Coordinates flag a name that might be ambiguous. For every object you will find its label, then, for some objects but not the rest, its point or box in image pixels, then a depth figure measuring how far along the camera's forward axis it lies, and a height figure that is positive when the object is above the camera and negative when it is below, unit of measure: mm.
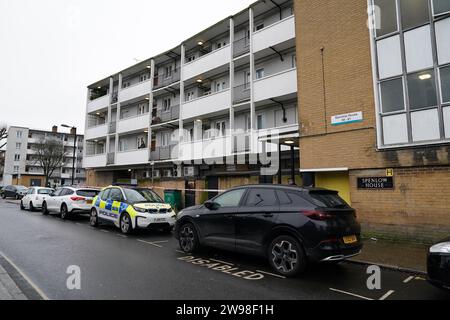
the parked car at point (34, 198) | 17875 -450
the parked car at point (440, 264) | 4043 -1077
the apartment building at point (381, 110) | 8531 +2530
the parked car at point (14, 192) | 32562 -143
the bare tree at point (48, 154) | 51062 +6271
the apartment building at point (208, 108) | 15734 +5302
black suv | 5309 -722
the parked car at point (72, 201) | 13734 -497
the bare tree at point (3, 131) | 47281 +9460
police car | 9711 -700
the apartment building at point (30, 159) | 64562 +7216
